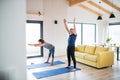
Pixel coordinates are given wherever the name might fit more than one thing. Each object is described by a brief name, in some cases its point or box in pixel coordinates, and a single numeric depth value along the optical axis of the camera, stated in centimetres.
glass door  653
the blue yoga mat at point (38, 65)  485
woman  488
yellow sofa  455
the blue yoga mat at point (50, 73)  392
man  423
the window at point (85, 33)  850
